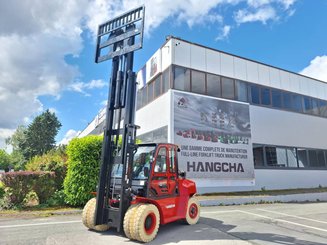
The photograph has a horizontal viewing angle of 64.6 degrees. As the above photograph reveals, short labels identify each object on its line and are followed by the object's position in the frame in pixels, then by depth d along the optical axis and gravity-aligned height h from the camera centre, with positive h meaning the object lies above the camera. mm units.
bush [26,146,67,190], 11211 +559
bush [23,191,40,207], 9987 -830
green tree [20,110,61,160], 47594 +8055
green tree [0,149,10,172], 73375 +4903
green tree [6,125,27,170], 44256 +6770
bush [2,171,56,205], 9508 -208
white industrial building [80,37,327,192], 14203 +3988
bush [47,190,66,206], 10062 -768
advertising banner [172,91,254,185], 13836 +2570
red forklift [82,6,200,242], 5816 +252
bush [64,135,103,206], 9910 +397
